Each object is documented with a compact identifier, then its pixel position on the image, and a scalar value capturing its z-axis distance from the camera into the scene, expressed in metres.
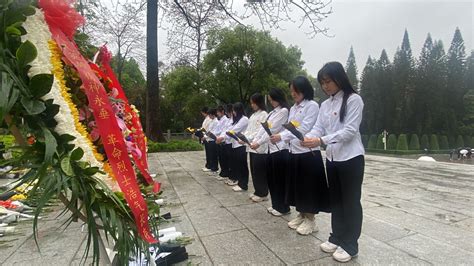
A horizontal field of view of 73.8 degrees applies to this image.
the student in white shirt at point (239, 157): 5.50
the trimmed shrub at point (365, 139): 36.09
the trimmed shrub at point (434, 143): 33.12
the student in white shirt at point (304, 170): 3.19
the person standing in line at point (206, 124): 8.00
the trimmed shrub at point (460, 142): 35.99
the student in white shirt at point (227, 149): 6.12
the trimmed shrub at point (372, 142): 34.31
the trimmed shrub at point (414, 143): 31.11
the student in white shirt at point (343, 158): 2.60
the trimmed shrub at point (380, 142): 32.95
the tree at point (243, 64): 19.41
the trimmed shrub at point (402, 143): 29.37
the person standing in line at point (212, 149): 7.54
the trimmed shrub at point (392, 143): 30.65
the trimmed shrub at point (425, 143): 33.25
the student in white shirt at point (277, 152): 3.90
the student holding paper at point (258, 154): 4.46
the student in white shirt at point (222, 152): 6.69
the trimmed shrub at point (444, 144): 35.46
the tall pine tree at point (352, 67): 47.19
